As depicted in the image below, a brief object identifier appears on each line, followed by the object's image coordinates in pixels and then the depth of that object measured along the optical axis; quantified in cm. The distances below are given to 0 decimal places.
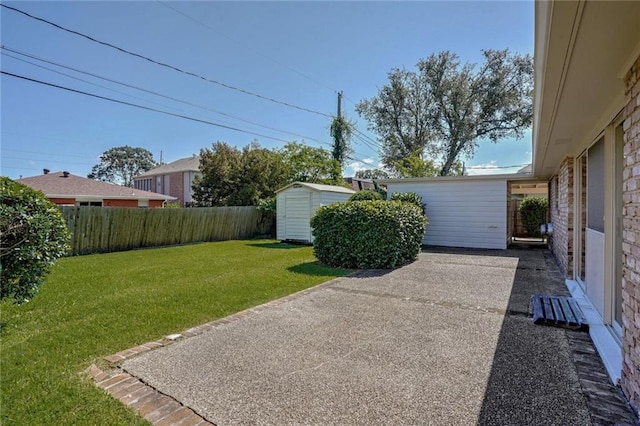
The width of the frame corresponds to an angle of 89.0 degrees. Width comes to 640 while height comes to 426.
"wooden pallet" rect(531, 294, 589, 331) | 377
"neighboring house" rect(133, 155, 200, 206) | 2842
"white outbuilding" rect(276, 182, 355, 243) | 1295
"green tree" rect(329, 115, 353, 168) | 2097
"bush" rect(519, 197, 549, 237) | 1409
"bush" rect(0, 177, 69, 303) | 382
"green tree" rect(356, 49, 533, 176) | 2141
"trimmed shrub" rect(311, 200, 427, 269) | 746
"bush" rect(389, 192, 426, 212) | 1181
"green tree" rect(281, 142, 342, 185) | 2155
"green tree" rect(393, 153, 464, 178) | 2088
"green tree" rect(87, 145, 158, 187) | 5062
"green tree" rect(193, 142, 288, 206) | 2031
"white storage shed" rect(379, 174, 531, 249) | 1115
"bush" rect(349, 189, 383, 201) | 1226
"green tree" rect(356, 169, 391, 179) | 2907
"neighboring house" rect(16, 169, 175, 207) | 1812
